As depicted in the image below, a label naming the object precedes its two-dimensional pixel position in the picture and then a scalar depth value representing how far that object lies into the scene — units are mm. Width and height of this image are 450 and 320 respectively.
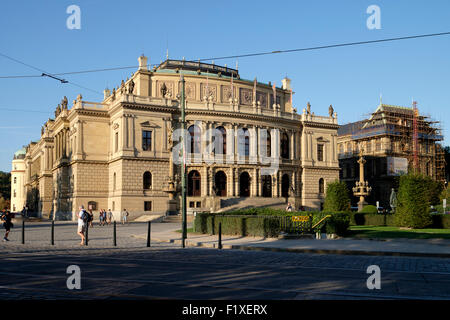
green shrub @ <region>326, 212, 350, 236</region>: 24531
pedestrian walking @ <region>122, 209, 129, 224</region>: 47731
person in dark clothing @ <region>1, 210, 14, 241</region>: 24469
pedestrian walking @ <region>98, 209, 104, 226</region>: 42616
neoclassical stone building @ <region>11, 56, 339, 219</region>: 58188
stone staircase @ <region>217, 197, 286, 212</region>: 58344
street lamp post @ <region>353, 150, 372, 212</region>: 47688
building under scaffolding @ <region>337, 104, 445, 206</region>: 84438
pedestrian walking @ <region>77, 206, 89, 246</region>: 22281
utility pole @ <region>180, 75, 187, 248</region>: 22125
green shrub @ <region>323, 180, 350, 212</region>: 39156
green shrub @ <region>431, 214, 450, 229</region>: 31078
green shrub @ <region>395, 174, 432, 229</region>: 29359
